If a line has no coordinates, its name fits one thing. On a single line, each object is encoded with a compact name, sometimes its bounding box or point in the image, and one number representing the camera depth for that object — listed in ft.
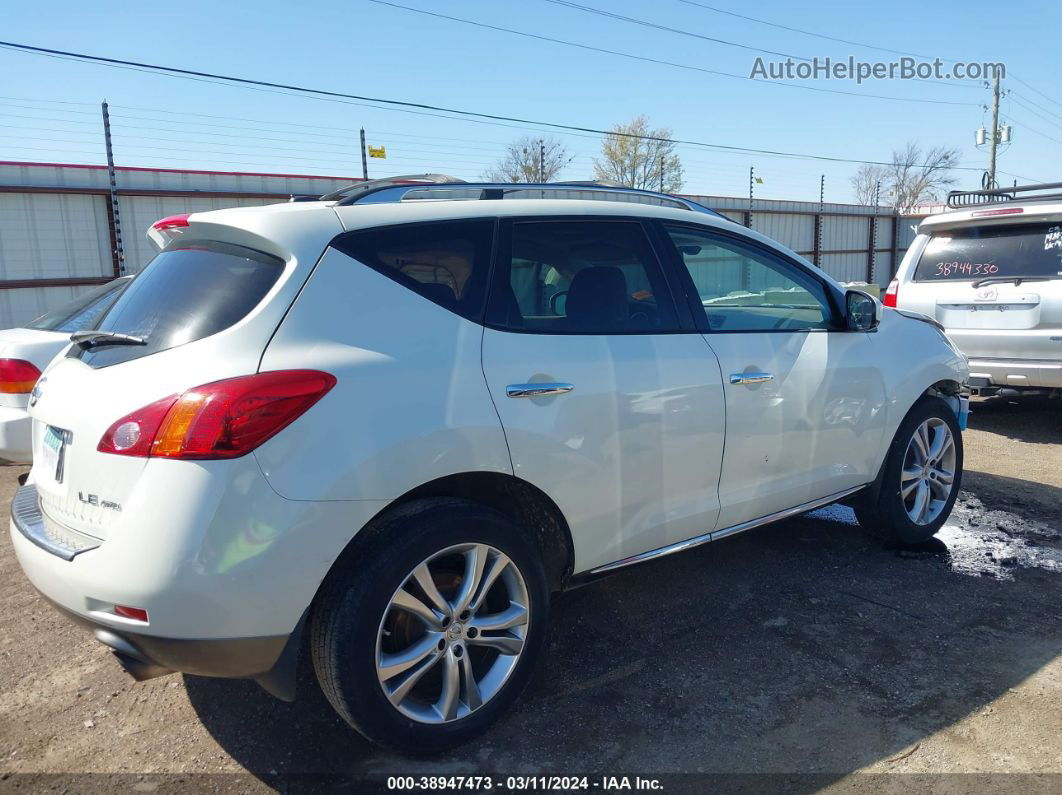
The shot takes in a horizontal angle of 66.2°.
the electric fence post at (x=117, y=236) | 35.01
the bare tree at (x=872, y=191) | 143.31
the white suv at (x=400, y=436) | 7.45
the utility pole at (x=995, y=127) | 124.77
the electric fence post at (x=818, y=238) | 71.26
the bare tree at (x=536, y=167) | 45.82
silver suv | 22.16
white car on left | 15.71
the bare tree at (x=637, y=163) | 84.43
